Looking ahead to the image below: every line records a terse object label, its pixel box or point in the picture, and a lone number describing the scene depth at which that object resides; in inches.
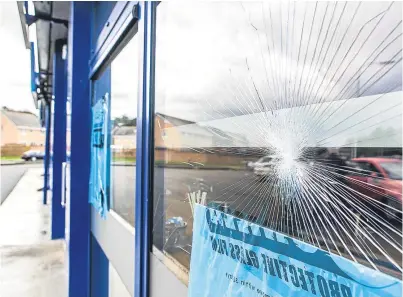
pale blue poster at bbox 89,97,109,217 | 82.3
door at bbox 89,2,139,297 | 63.9
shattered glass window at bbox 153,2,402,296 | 17.7
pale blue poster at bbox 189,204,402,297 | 18.2
